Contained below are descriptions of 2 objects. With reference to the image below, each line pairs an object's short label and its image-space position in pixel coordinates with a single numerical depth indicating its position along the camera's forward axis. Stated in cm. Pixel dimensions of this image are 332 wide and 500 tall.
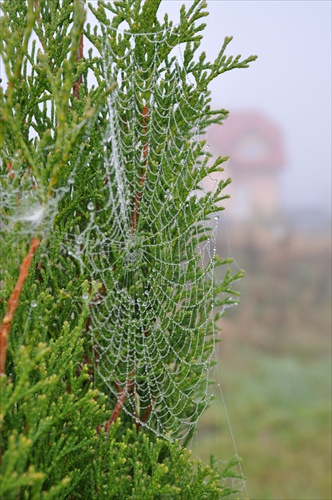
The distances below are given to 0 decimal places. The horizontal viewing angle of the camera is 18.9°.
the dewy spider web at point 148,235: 82
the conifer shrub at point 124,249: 76
